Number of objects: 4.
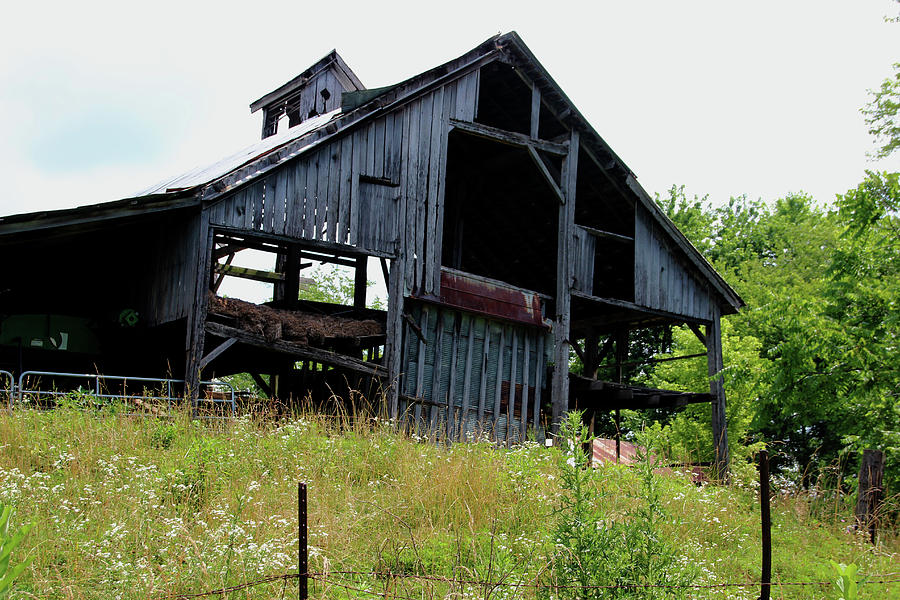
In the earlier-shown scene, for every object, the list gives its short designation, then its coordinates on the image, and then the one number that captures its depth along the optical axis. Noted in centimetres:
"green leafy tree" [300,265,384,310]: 5428
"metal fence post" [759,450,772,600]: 563
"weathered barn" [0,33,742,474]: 1225
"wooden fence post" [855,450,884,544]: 915
